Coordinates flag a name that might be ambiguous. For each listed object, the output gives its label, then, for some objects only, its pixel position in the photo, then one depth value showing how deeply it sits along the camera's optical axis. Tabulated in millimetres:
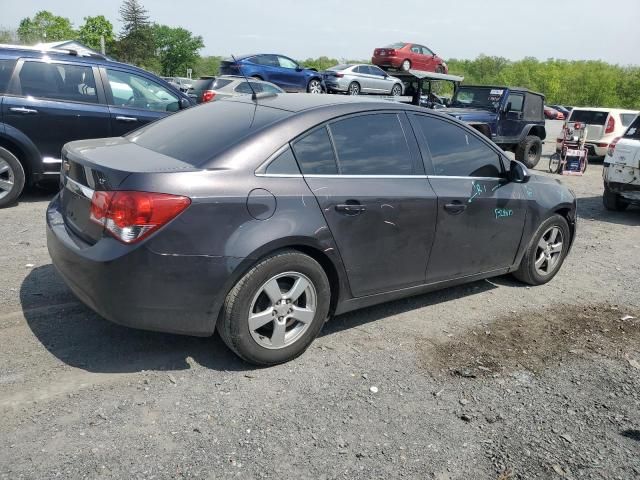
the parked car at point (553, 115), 33741
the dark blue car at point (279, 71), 19375
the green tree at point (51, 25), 74938
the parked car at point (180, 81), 30466
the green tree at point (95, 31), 77125
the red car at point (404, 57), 23375
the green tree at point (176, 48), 110000
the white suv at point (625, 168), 8578
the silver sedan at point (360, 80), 21062
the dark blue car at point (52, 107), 6688
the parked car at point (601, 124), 16109
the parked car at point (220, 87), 14023
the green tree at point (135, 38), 72188
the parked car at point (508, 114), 13227
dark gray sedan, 3039
